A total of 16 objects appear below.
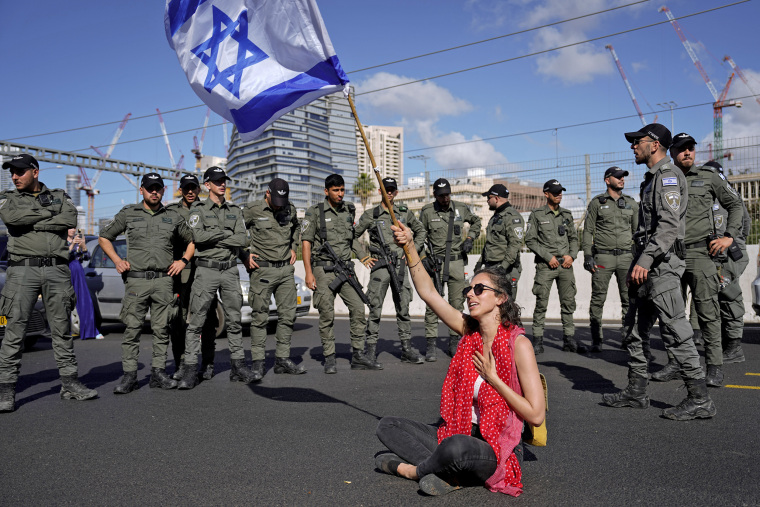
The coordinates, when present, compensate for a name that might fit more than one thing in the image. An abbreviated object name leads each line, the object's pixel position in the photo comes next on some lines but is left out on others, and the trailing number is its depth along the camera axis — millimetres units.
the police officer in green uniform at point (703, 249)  5855
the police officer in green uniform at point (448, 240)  8305
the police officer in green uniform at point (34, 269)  5730
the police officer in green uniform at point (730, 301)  7219
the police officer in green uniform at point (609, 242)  8562
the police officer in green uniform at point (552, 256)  8727
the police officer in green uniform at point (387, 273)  7773
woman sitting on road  3354
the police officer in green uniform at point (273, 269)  7191
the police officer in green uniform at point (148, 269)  6484
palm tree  20719
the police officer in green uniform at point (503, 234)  8648
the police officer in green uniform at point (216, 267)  6719
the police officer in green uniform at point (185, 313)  7078
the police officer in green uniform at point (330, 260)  7441
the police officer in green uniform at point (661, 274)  4883
